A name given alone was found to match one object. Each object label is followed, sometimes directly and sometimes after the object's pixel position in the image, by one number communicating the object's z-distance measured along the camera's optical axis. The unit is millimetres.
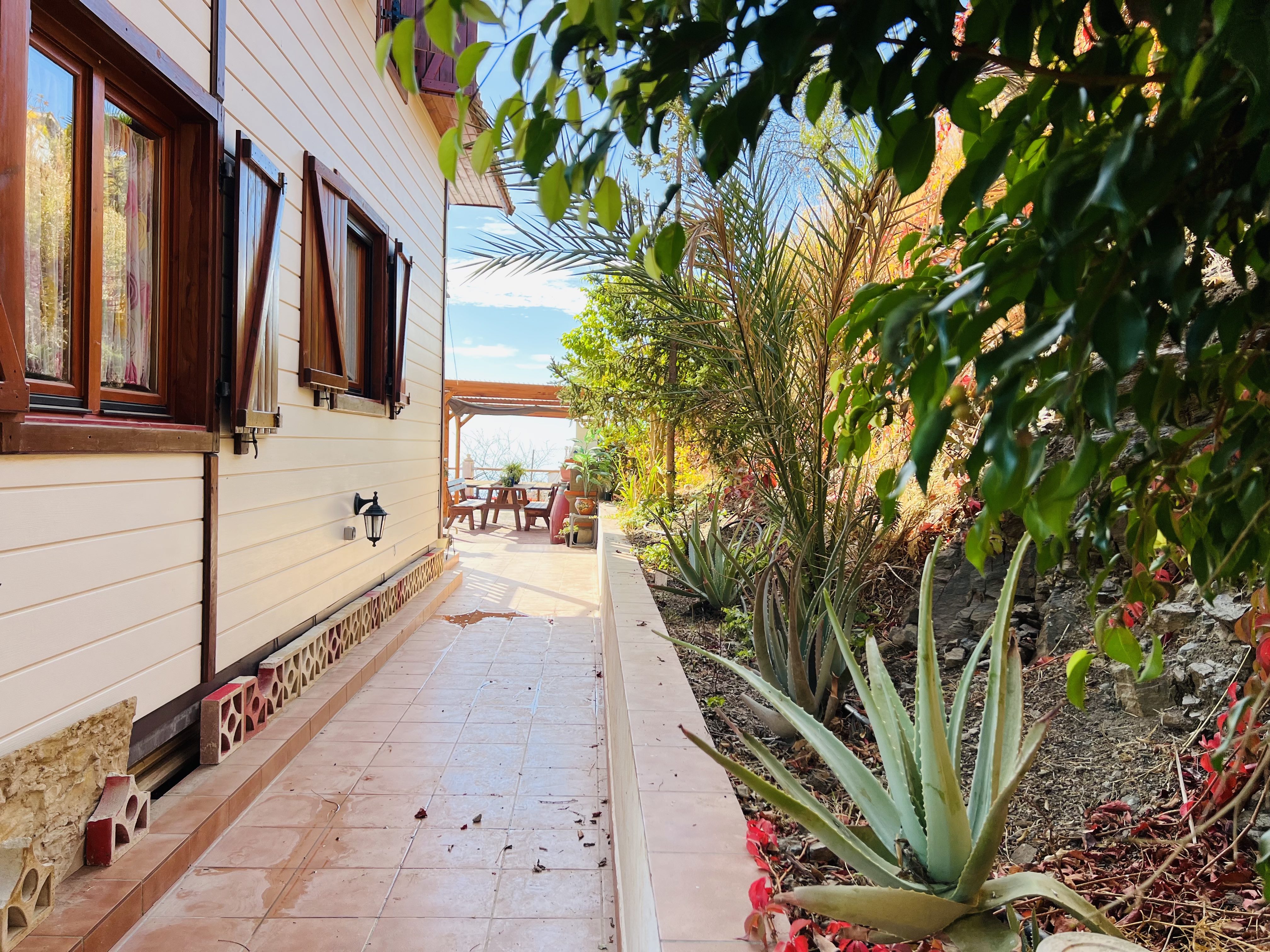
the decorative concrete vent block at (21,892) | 1734
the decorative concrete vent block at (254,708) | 2980
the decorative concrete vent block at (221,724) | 2742
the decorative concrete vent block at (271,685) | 3158
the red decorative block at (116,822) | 2117
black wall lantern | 4543
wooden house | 1961
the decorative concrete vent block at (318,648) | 3658
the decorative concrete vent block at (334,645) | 4000
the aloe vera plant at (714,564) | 4043
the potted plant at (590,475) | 11000
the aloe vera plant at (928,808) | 1180
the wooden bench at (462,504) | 12367
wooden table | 13141
